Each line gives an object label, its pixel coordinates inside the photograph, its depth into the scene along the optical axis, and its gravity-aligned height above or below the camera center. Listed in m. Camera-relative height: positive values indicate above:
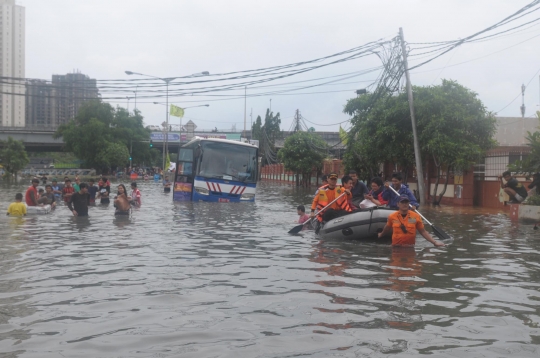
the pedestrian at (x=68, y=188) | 22.94 -1.15
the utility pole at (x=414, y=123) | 26.74 +1.84
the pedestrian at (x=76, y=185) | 23.11 -1.06
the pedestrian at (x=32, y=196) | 19.41 -1.25
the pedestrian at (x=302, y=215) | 16.42 -1.45
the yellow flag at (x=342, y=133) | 45.69 +2.40
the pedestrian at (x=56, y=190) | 24.81 -1.35
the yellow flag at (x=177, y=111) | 60.38 +4.93
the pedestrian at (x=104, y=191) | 24.38 -1.34
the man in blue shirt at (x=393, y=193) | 13.16 -0.62
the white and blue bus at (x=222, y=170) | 25.14 -0.38
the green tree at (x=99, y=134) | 84.88 +3.46
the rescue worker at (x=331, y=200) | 14.17 -0.90
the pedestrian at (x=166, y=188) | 36.75 -1.73
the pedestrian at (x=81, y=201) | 18.36 -1.32
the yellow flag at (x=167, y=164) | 69.50 -0.49
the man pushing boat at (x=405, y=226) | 11.86 -1.21
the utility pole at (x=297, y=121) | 67.63 +4.63
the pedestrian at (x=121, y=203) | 18.31 -1.33
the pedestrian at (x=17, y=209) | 18.43 -1.59
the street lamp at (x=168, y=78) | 33.00 +4.76
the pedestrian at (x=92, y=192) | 23.60 -1.32
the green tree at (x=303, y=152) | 58.56 +0.99
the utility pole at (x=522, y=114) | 42.78 +4.78
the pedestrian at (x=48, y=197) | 20.55 -1.37
